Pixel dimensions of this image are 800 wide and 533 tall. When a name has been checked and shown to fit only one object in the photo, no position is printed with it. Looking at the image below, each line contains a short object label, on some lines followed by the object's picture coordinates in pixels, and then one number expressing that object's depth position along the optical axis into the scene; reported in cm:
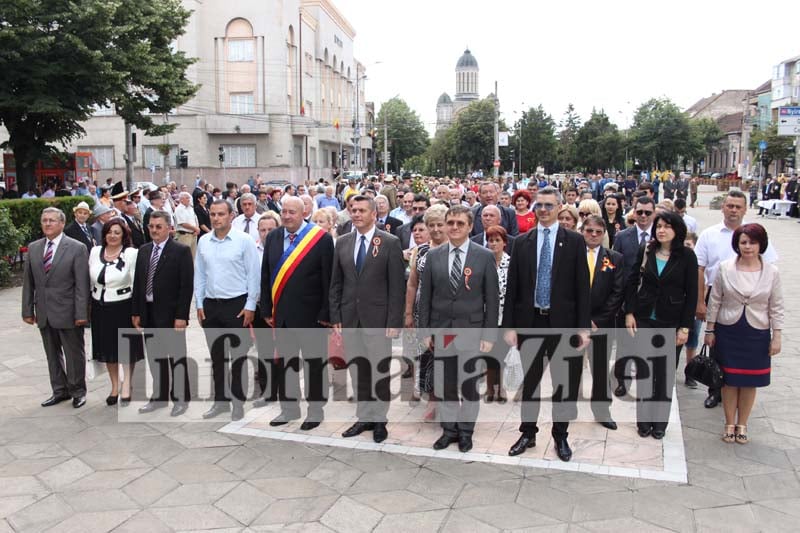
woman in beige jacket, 511
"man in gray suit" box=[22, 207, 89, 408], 616
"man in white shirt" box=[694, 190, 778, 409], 608
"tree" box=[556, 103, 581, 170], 5953
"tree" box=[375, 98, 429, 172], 9606
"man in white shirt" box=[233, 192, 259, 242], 935
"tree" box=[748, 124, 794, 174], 5344
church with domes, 15638
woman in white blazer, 618
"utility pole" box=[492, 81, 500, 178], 4390
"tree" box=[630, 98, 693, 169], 5719
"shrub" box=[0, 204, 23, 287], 1277
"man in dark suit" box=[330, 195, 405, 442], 537
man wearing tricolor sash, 561
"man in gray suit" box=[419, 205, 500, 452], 507
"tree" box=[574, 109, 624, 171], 5719
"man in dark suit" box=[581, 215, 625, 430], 577
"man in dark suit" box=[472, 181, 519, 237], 891
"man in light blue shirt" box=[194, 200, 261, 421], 580
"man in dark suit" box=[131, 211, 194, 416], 596
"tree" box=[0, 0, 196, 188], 1975
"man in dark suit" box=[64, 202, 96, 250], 933
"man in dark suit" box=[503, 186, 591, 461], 491
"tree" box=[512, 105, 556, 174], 5944
